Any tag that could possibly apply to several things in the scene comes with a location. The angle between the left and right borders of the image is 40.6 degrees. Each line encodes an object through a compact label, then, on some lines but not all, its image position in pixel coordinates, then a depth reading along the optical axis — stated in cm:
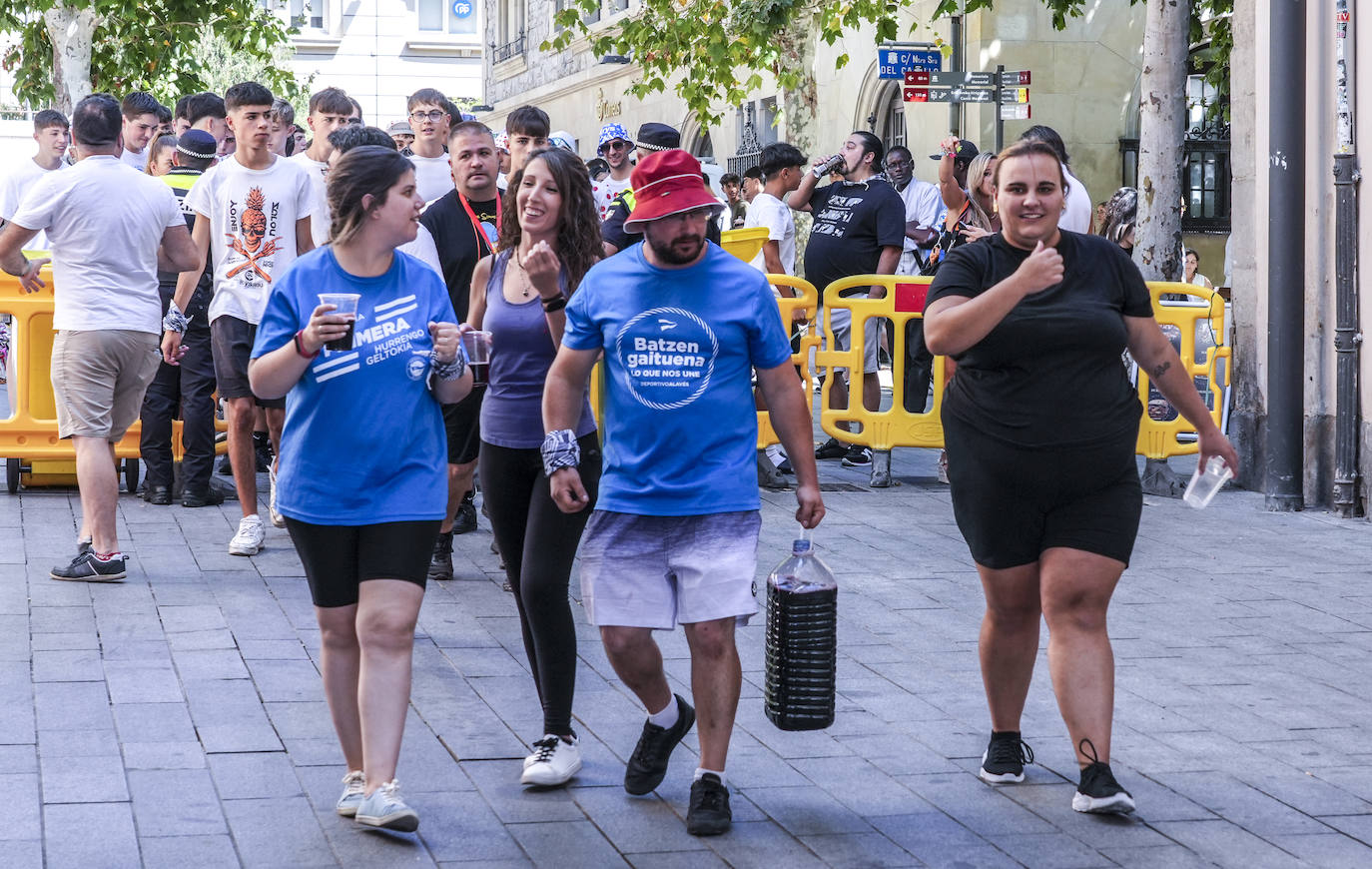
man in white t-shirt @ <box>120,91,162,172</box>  1193
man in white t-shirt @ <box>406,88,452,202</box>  924
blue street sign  1759
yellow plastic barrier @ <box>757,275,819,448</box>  1112
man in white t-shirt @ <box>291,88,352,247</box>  934
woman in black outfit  490
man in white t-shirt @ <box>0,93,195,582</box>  782
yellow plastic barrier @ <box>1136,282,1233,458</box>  1138
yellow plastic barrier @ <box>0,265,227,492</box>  1038
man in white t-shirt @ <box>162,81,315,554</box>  866
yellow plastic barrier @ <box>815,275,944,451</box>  1141
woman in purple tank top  515
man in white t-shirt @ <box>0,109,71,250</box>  1128
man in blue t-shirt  471
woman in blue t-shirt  457
